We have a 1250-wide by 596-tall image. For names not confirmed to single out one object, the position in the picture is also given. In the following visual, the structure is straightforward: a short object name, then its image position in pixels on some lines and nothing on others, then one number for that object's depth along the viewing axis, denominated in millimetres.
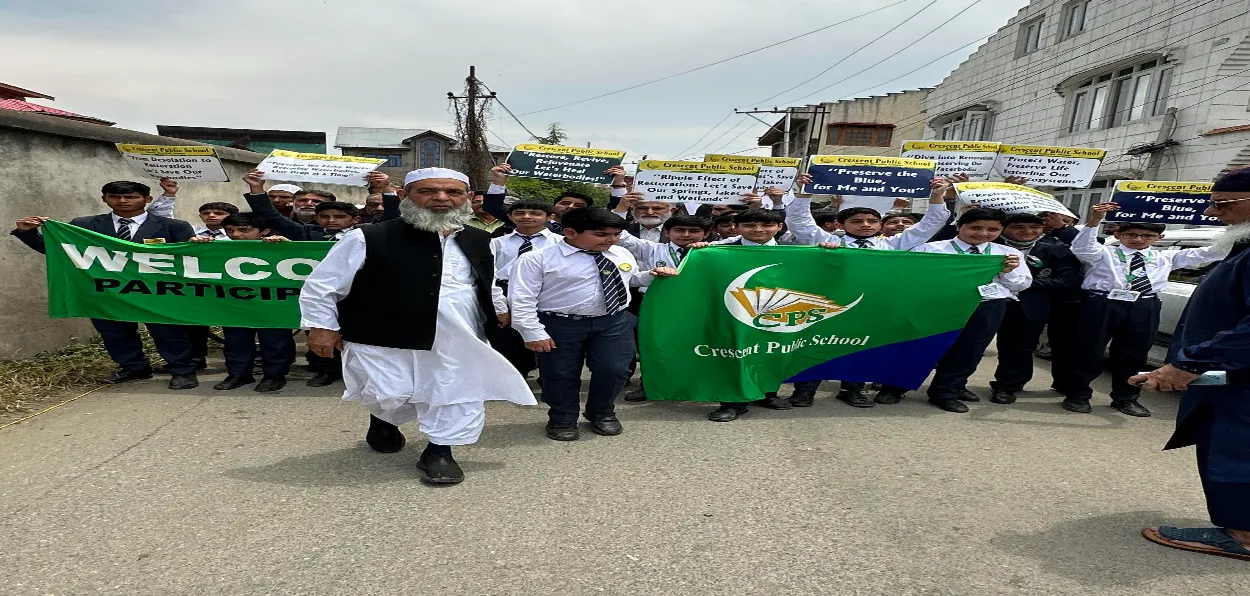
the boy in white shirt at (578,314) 3813
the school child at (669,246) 4836
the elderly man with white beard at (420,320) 3146
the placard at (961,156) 5582
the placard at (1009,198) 4574
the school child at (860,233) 4910
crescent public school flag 4449
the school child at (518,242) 4934
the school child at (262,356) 4938
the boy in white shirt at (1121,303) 4824
